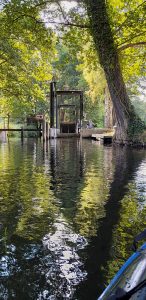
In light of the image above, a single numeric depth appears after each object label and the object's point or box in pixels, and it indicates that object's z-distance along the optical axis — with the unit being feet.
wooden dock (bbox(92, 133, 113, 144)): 76.92
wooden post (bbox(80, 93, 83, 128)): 105.12
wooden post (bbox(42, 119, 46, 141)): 90.52
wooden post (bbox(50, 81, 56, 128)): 99.91
